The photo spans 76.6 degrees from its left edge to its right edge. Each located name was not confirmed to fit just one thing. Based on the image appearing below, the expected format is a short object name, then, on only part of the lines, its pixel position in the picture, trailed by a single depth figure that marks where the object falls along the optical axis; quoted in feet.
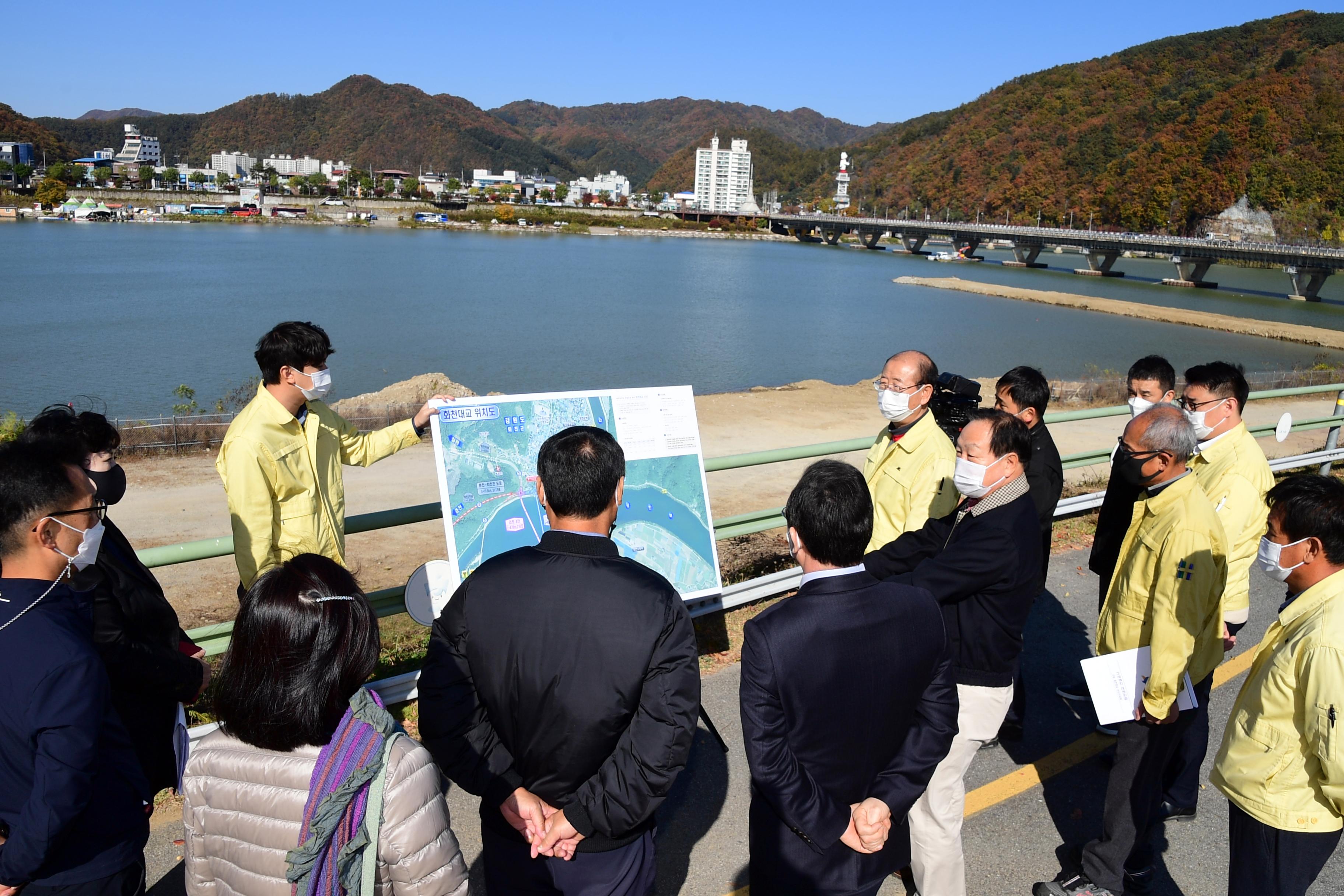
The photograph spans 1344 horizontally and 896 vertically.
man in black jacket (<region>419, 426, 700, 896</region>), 7.30
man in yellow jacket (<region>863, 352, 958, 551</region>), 13.16
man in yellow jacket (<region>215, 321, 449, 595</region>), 11.35
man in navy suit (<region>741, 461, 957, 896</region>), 7.54
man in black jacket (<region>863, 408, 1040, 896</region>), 10.02
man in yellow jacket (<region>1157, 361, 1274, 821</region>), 12.66
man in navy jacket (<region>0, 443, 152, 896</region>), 6.36
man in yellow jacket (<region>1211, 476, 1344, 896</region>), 8.04
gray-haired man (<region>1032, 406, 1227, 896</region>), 10.63
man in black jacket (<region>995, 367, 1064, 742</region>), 14.62
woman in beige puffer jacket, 5.99
